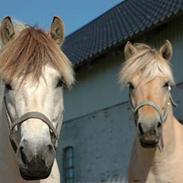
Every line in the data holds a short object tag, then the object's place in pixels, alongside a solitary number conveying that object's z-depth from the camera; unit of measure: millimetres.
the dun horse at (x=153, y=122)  4363
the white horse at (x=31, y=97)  2689
